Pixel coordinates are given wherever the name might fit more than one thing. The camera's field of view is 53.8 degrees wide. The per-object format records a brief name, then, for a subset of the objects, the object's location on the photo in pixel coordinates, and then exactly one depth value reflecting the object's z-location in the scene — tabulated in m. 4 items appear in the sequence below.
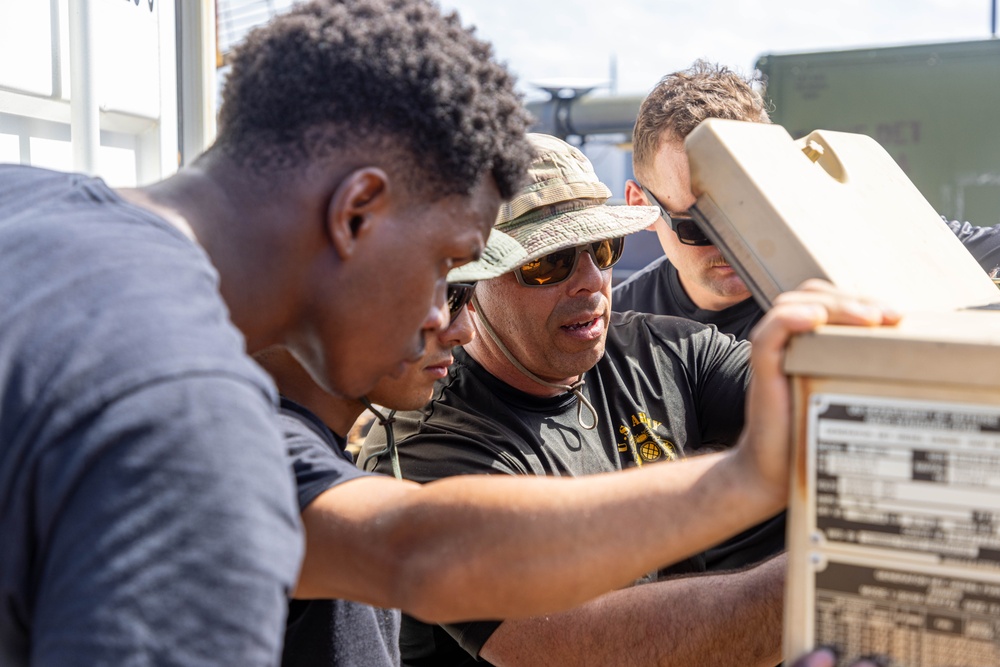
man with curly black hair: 0.75
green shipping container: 6.23
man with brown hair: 3.00
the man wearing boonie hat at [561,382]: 1.99
